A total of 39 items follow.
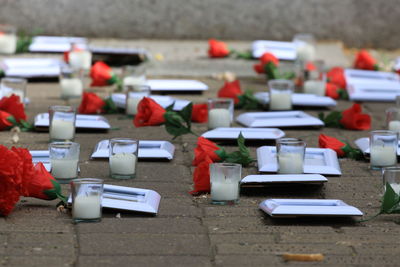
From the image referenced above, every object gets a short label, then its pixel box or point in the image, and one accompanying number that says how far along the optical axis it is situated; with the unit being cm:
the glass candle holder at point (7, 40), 1291
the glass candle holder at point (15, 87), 908
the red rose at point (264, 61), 1152
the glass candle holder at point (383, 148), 690
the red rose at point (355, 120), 861
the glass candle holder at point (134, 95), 891
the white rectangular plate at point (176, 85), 1040
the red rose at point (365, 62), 1248
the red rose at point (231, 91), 960
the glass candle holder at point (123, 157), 640
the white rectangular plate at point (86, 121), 818
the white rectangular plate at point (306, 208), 542
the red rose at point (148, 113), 744
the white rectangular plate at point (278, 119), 850
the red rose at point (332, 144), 725
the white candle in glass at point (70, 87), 1019
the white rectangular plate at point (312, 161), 665
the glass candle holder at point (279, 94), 946
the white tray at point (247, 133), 772
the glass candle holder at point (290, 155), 643
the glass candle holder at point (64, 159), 624
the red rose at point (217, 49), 1318
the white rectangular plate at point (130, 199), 556
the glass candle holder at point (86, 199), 525
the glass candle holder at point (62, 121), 758
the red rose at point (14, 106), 800
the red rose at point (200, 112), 858
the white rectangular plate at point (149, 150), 714
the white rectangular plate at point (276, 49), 1333
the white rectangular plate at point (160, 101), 891
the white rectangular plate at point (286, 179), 602
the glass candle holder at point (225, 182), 577
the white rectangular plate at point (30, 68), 1140
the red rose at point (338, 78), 1108
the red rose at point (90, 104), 890
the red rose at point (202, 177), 595
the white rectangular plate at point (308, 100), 984
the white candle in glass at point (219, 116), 824
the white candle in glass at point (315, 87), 1047
